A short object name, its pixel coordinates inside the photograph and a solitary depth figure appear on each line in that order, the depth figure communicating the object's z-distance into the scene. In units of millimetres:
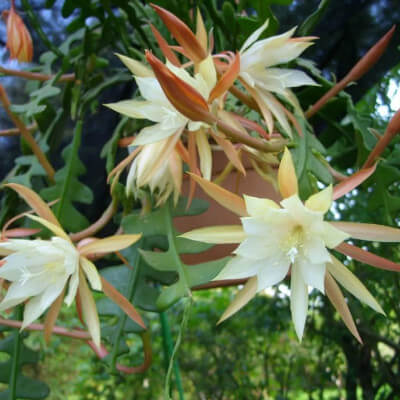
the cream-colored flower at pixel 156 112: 446
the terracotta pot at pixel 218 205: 680
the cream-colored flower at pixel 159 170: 468
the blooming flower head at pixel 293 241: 350
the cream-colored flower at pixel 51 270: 454
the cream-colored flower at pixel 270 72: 463
